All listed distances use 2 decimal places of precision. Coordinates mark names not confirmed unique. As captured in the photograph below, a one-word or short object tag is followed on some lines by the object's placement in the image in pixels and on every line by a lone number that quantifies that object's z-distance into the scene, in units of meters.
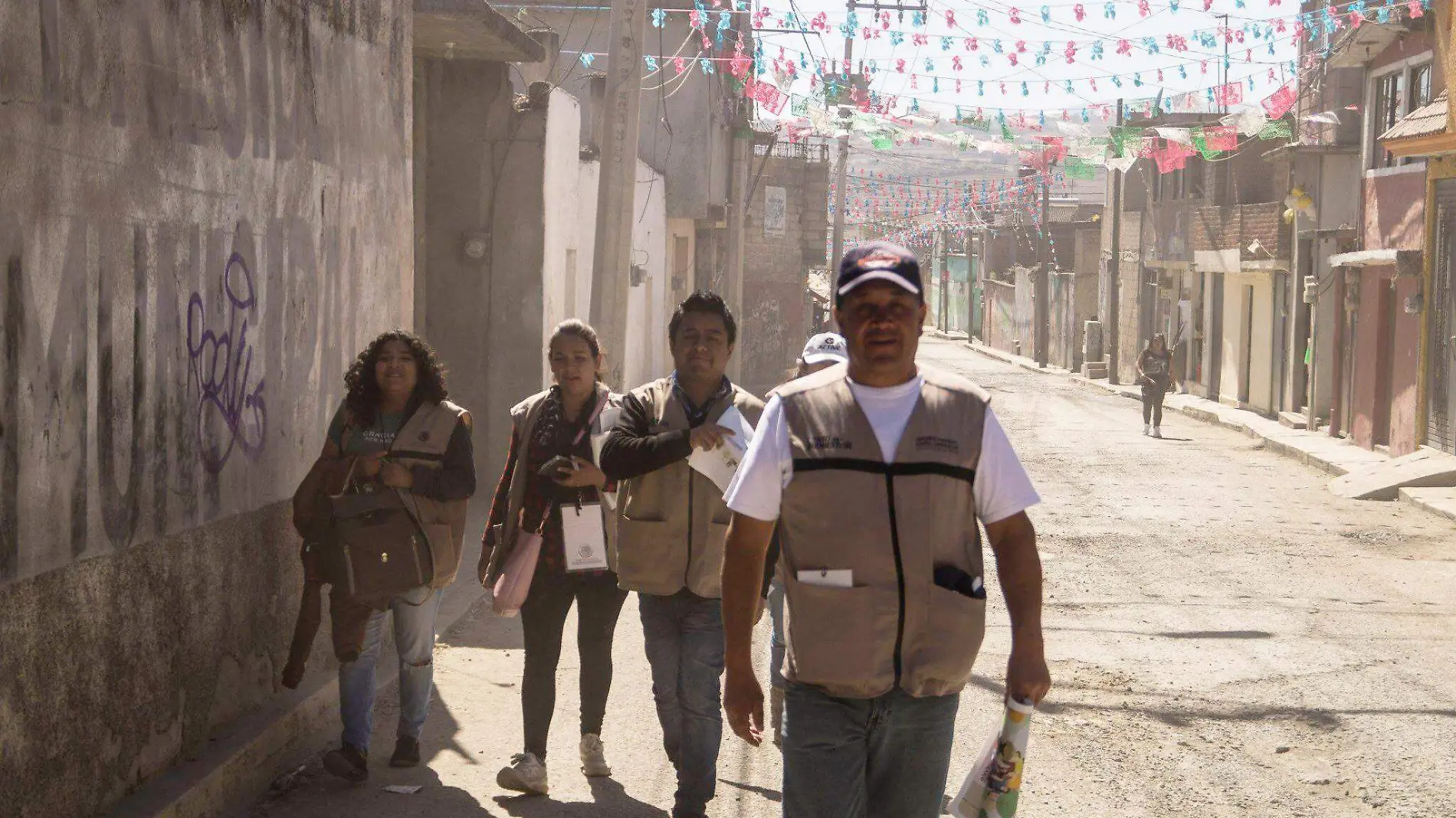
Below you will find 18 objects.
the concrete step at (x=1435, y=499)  16.66
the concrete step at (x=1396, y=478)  18.44
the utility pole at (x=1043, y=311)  58.84
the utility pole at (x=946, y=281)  87.40
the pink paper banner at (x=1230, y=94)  26.39
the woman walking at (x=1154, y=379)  26.81
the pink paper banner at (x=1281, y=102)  27.61
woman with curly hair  6.26
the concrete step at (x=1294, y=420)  30.17
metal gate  21.83
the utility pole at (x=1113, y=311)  43.53
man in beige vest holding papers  5.66
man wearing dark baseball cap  3.69
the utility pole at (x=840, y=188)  41.97
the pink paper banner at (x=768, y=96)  27.86
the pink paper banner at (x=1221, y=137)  29.66
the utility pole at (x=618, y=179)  13.40
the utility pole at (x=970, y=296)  78.31
